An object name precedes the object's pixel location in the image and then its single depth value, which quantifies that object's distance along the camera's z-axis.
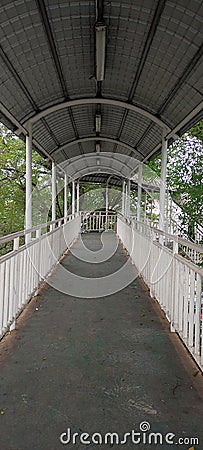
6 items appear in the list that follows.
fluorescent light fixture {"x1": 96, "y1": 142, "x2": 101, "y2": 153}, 9.37
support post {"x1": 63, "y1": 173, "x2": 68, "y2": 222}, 11.21
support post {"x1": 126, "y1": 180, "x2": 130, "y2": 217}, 12.43
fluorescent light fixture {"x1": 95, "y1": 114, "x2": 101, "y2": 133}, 6.50
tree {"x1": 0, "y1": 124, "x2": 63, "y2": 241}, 15.80
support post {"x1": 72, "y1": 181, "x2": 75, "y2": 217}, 13.75
